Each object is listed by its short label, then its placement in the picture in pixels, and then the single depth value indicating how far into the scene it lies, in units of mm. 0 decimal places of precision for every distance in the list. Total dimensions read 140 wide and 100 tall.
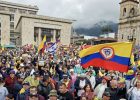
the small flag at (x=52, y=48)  8110
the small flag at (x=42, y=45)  8116
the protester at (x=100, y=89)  3401
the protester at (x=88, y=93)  2874
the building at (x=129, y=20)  31773
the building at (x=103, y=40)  39726
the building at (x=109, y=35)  47412
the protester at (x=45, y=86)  3266
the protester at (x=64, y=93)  2948
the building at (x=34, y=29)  29224
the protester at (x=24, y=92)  3053
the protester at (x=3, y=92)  3269
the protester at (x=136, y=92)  2939
